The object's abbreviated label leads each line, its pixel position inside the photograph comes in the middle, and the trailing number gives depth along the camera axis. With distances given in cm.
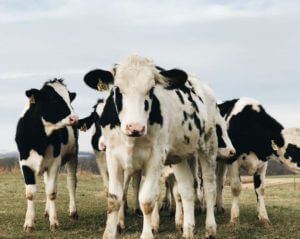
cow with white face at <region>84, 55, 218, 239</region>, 588
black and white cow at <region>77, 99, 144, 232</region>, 1033
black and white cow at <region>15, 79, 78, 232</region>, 938
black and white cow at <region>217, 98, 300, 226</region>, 1056
